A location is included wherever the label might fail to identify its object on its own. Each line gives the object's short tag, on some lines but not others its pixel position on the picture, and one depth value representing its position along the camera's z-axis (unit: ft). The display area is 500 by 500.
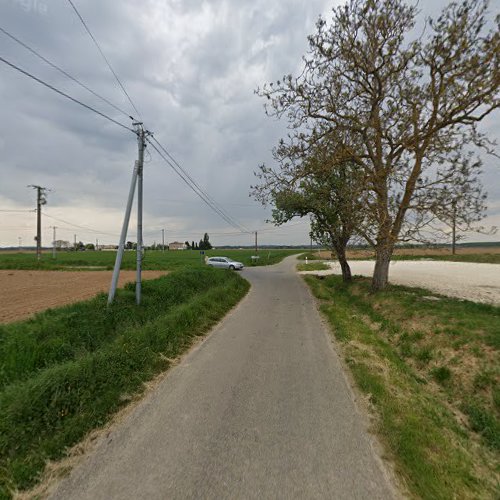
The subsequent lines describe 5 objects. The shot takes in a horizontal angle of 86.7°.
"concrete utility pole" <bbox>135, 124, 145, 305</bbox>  28.53
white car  106.78
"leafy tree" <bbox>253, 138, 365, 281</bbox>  36.73
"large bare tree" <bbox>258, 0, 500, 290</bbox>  28.25
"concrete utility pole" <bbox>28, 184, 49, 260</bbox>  114.74
